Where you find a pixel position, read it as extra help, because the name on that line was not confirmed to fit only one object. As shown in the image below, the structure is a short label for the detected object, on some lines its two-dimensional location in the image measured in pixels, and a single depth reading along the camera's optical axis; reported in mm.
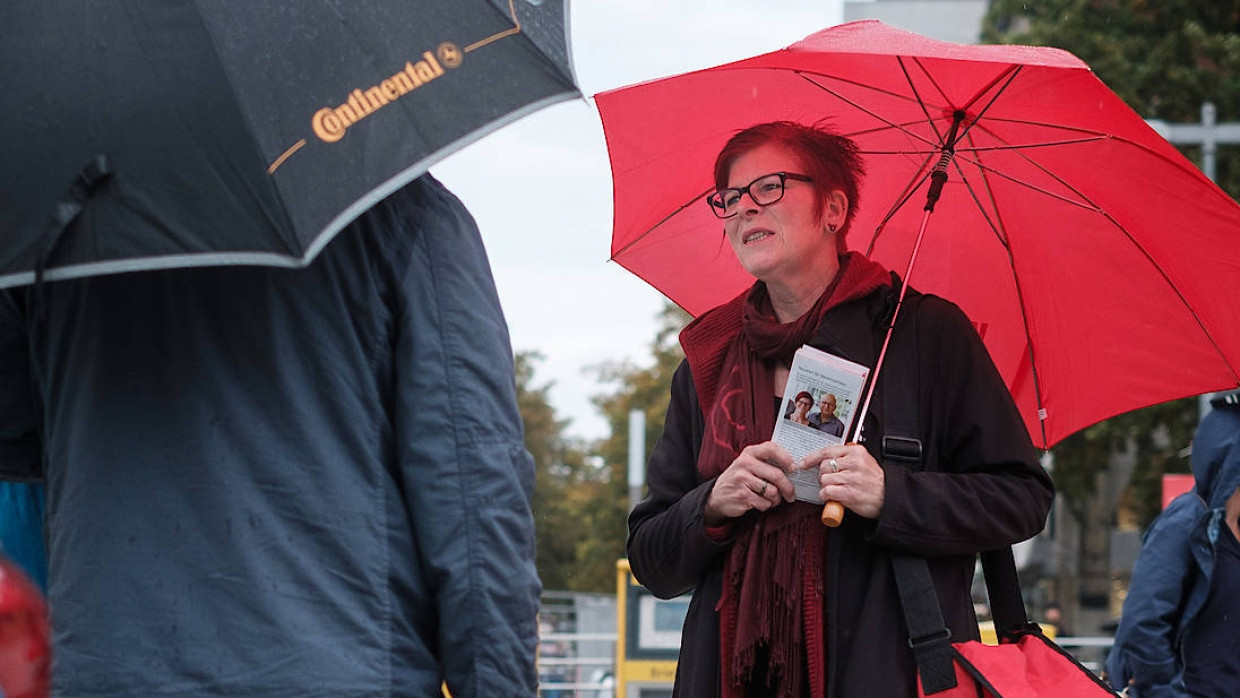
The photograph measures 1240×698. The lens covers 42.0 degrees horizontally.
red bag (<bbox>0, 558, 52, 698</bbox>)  2145
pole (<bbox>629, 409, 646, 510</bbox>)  23812
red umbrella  4055
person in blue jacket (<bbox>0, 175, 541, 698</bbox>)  2707
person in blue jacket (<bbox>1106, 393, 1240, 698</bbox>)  5891
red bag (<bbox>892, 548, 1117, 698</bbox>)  3396
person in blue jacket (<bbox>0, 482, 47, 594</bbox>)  3570
